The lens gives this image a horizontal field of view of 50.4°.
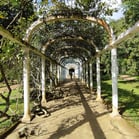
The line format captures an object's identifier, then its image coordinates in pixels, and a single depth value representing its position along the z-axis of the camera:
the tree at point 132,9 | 9.05
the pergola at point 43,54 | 3.27
